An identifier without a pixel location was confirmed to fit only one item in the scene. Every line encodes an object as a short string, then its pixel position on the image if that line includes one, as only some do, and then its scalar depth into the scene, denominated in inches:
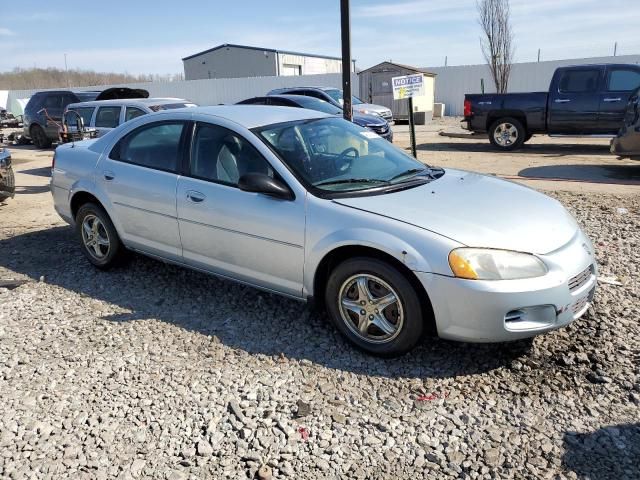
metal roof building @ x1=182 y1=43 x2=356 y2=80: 1686.8
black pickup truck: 501.7
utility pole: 305.3
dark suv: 630.5
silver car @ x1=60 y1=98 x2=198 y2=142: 428.8
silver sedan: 122.9
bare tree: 960.3
